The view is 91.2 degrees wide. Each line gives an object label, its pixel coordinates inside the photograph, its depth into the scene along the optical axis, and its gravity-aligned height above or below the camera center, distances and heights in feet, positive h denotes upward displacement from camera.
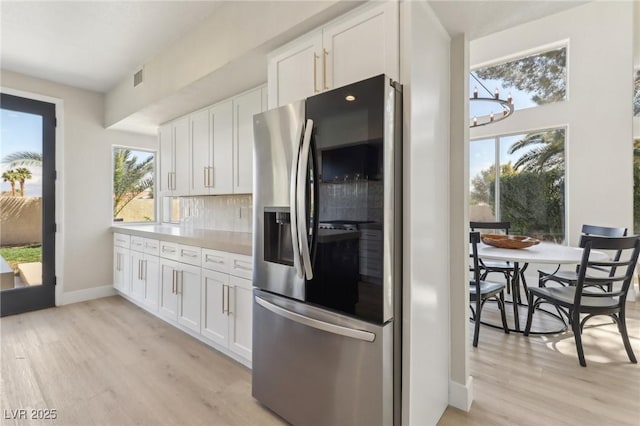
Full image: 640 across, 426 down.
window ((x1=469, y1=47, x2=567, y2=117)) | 14.48 +6.51
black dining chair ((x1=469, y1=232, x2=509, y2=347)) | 9.03 -2.34
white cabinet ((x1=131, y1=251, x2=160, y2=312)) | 10.71 -2.37
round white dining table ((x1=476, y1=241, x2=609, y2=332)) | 8.51 -1.23
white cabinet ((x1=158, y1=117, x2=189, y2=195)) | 11.94 +2.22
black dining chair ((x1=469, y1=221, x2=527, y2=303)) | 11.11 -1.96
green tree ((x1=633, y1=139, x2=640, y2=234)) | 13.70 +1.17
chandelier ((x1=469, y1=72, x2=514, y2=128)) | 10.51 +3.65
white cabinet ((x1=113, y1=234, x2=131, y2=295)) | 12.57 -2.13
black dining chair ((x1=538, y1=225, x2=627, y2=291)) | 10.48 -1.47
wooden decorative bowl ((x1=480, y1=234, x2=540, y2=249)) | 10.12 -0.95
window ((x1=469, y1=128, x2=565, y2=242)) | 14.67 +1.54
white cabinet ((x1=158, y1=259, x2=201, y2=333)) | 8.90 -2.43
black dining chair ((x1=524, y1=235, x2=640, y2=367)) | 7.83 -2.26
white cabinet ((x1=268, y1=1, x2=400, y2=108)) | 4.94 +2.85
